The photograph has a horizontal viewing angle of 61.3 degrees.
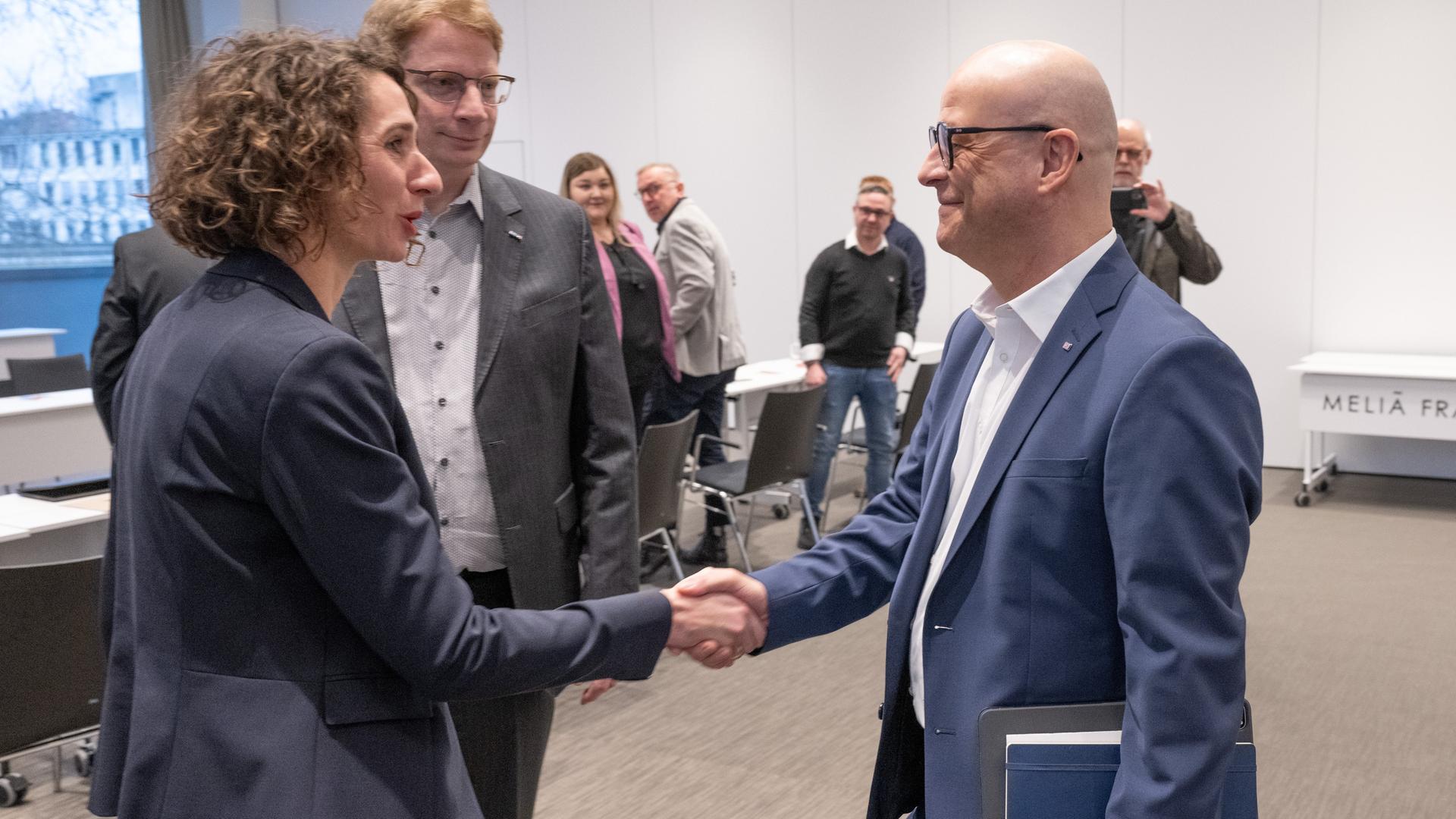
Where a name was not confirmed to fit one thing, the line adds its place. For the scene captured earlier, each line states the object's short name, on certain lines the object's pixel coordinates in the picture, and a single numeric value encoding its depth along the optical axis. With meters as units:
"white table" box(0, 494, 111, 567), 3.85
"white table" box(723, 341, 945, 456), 6.53
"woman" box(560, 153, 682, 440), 5.39
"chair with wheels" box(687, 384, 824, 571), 5.31
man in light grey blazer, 5.90
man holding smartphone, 4.31
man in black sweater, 6.25
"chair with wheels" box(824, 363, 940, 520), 6.43
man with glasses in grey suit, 1.88
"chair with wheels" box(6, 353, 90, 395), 7.23
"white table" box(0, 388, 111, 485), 5.94
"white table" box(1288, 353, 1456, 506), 6.56
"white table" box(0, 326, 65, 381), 9.96
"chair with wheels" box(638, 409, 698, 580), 4.72
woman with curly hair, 1.13
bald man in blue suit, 1.25
